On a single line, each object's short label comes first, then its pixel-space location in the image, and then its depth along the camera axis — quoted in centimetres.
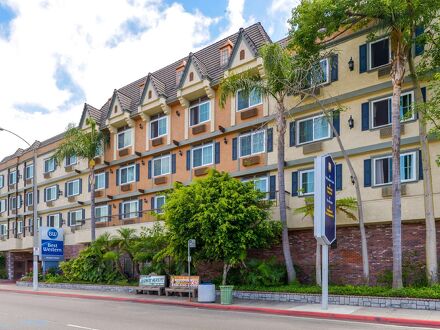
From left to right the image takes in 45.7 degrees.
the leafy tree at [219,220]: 2230
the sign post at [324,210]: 1808
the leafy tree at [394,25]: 1858
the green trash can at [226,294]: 2075
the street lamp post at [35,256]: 3306
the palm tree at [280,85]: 2205
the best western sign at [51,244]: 3888
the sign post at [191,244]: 2216
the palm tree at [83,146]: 3731
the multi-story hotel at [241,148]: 2233
